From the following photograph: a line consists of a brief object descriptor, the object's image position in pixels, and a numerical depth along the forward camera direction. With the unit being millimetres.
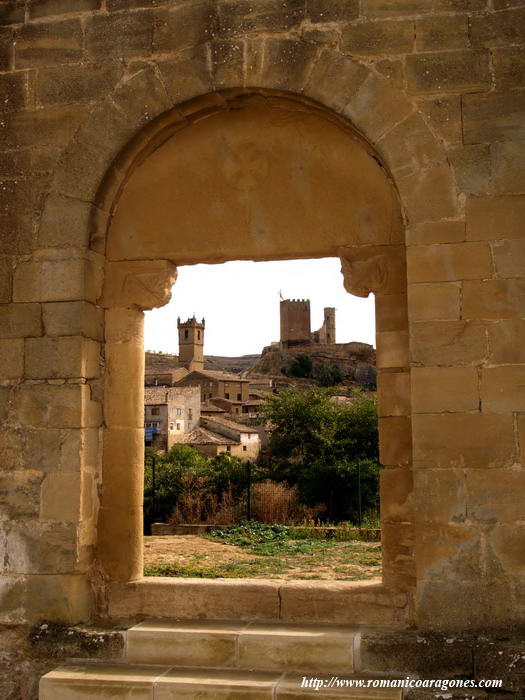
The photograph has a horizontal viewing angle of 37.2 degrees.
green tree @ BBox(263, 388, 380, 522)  18594
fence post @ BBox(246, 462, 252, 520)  14369
